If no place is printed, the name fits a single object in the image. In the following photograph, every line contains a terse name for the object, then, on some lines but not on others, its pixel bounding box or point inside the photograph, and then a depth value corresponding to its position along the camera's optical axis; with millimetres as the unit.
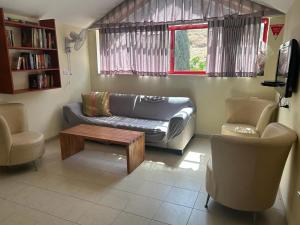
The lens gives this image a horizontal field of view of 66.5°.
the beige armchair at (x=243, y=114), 3346
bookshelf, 3145
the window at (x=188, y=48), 4074
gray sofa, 3406
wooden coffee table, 2941
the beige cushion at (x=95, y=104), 4230
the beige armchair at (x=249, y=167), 1785
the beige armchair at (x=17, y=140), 2791
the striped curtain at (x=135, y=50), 4180
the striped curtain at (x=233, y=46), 3576
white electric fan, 4261
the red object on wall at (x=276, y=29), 3474
